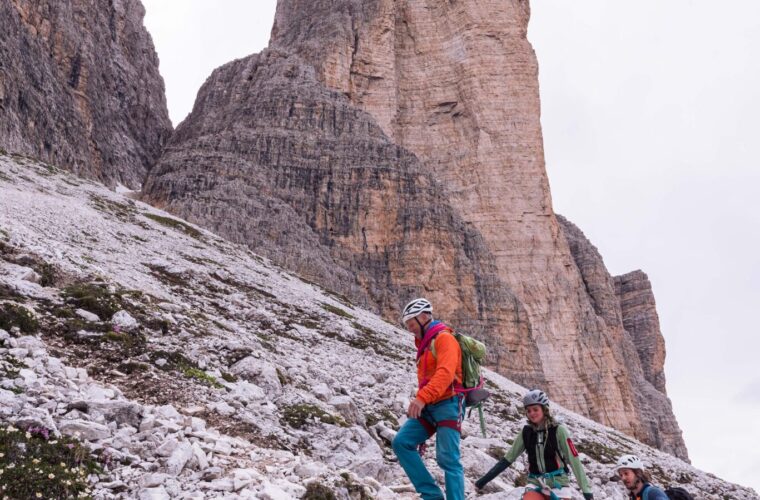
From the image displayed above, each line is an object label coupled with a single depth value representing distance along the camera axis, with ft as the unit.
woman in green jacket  22.93
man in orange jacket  22.00
